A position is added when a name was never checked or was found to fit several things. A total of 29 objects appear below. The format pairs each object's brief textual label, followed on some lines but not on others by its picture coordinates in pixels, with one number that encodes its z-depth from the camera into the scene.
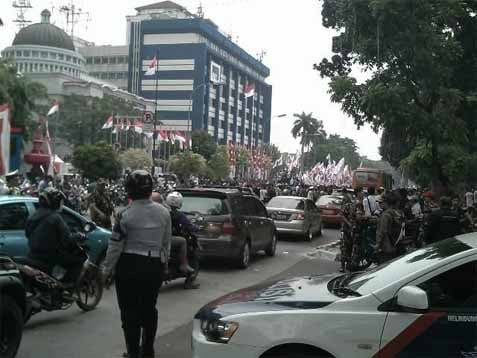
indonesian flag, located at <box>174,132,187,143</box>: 63.87
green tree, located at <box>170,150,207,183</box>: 63.69
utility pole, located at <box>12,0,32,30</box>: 117.12
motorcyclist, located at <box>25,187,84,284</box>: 6.97
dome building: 113.12
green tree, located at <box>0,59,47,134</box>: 34.94
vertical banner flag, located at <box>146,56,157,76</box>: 56.03
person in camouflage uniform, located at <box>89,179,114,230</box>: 12.22
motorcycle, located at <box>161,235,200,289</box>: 9.68
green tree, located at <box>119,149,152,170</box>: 65.31
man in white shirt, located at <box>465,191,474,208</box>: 21.51
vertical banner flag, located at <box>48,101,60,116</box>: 49.78
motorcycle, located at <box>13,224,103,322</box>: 6.62
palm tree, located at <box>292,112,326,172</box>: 121.75
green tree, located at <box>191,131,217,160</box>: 90.06
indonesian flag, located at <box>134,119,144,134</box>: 59.84
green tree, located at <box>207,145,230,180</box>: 85.00
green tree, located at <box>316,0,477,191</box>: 12.34
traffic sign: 32.16
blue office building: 115.81
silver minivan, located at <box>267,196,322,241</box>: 18.70
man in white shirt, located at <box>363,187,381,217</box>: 12.51
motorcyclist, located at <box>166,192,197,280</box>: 9.63
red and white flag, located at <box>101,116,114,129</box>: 60.44
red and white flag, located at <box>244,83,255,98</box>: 77.38
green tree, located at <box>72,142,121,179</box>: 47.16
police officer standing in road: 4.88
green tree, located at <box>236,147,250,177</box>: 93.82
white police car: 3.87
